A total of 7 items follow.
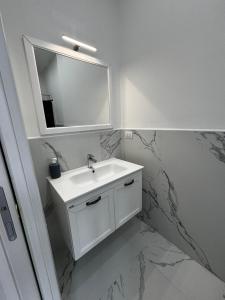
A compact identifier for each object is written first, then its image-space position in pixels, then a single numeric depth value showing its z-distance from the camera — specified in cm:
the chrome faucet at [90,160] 151
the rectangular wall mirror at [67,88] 112
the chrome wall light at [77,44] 119
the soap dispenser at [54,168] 122
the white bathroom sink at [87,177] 102
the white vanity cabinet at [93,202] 100
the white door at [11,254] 46
